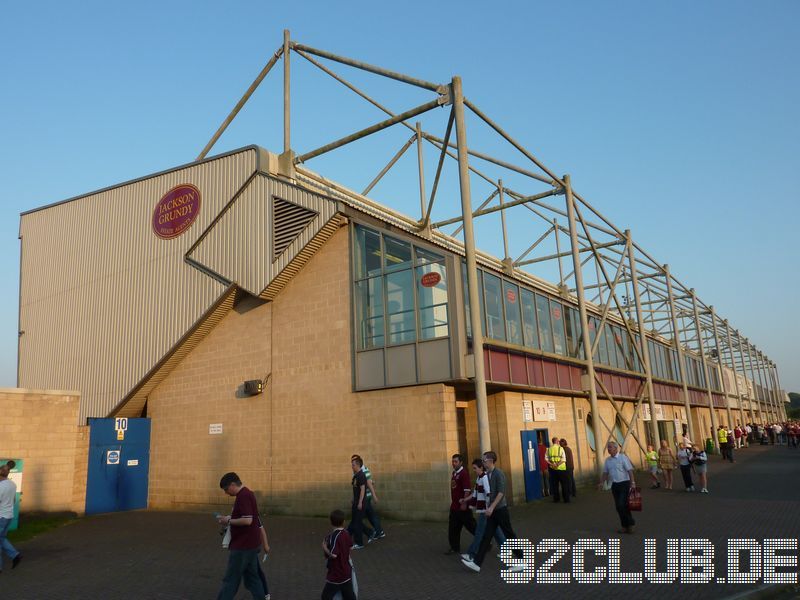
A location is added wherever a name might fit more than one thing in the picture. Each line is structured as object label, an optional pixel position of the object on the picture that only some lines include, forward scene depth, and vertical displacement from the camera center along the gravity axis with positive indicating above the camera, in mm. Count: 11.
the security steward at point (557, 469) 16641 -1075
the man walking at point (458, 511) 9883 -1252
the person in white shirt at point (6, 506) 9880 -839
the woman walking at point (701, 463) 17328 -1130
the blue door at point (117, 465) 18359 -469
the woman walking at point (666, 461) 19062 -1128
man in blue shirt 11062 -994
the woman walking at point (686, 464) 18094 -1184
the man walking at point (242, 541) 6559 -1070
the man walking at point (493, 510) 8695 -1137
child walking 6172 -1308
